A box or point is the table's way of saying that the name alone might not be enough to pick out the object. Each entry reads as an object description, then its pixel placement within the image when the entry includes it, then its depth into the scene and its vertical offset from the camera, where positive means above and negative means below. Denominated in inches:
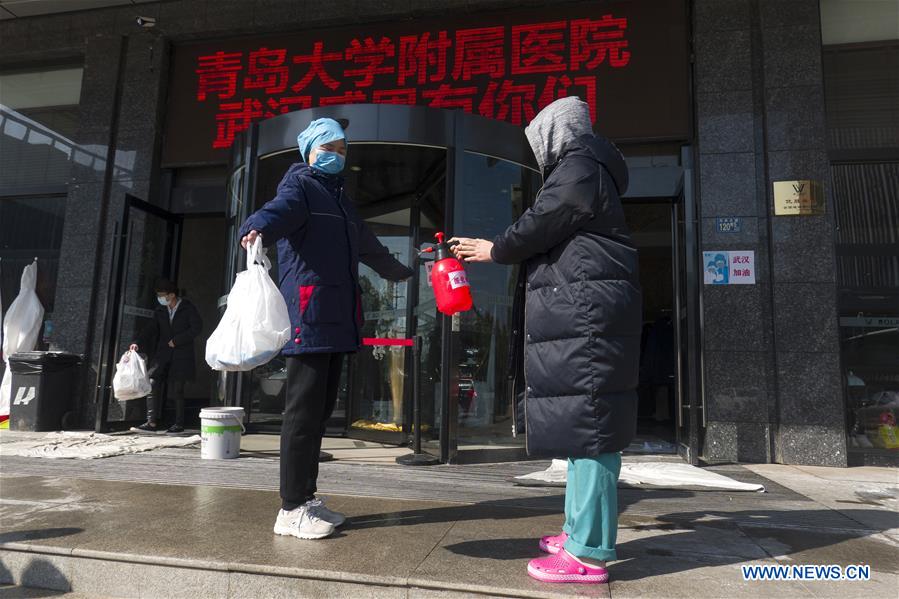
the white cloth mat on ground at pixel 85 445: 193.2 -29.7
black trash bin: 255.8 -13.0
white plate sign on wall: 222.1 +44.9
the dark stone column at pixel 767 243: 214.5 +54.3
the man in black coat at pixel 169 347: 262.1 +8.9
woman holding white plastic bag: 97.7 +11.9
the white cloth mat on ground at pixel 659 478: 155.2 -27.5
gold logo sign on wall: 220.1 +71.7
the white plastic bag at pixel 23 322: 285.4 +20.3
